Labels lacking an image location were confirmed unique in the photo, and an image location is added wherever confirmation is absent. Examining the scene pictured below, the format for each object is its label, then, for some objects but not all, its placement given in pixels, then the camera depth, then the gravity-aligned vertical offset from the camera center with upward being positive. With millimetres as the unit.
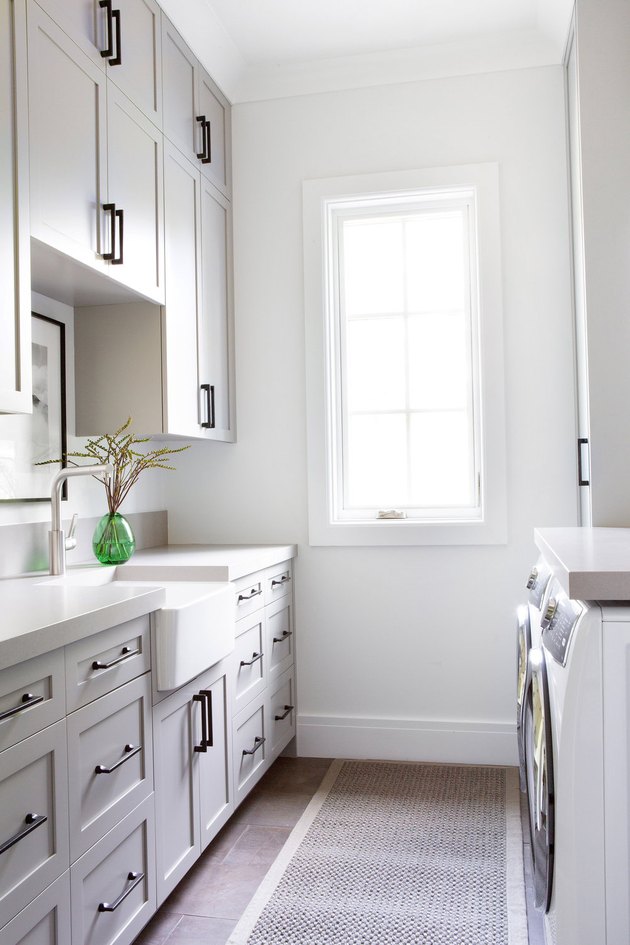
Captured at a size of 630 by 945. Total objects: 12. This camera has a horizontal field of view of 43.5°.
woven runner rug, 1933 -1059
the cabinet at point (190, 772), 1889 -724
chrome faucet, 2240 -92
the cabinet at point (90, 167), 1814 +865
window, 3102 +542
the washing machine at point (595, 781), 1266 -472
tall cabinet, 2477 +786
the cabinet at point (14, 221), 1663 +593
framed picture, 2209 +203
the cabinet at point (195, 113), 2594 +1381
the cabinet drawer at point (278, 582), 2844 -329
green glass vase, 2471 -136
